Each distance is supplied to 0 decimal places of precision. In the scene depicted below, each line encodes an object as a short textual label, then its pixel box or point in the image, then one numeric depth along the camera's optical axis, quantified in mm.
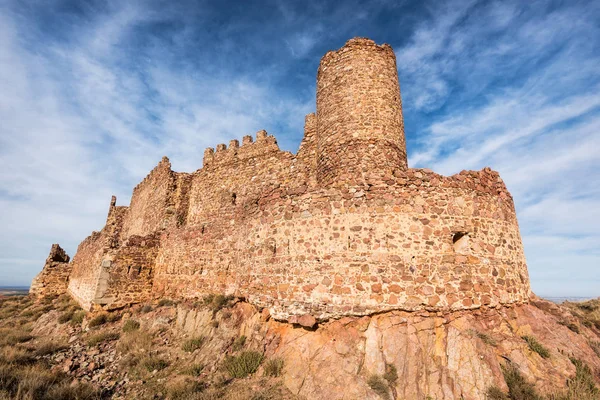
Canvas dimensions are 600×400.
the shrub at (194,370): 7703
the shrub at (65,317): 13480
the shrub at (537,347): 6738
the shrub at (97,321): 12227
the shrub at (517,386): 5613
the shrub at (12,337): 11250
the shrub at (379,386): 5908
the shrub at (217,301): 10445
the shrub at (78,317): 13012
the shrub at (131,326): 11383
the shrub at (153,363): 8280
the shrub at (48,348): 9836
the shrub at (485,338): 6566
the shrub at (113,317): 12818
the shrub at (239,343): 8212
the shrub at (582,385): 5712
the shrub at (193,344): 9141
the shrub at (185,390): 6520
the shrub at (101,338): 10648
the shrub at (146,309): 13078
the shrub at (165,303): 12907
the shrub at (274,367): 6910
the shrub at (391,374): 6148
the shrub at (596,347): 7432
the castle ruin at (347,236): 7395
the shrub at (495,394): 5652
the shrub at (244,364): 7215
